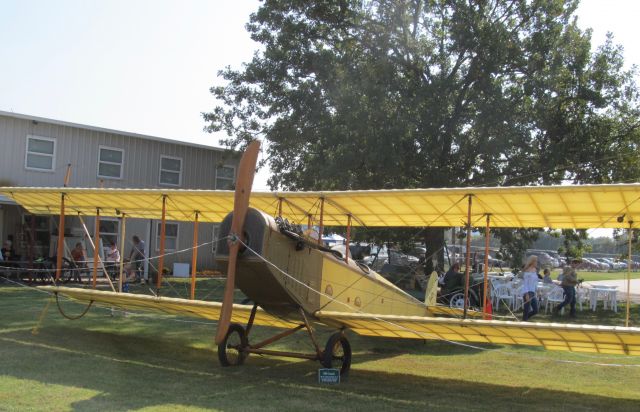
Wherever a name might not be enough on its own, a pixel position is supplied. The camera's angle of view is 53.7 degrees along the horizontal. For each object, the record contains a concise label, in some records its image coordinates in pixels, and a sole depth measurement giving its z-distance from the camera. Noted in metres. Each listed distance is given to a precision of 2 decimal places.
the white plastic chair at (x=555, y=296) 17.15
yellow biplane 7.07
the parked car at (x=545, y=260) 46.64
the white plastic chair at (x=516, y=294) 17.59
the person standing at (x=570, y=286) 16.00
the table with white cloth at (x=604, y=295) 17.62
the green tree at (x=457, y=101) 17.66
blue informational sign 7.55
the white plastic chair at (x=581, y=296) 18.69
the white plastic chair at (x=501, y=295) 17.36
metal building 20.25
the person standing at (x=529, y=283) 12.40
